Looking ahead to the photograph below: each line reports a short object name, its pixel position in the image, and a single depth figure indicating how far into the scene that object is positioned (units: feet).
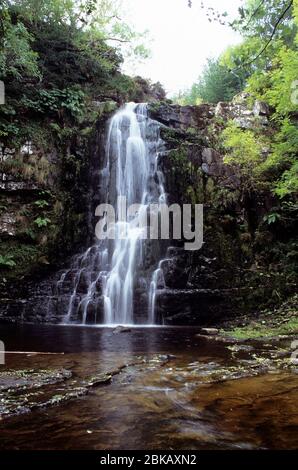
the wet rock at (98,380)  12.94
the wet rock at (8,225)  36.55
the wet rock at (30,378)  12.51
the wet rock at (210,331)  26.07
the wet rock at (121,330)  26.45
